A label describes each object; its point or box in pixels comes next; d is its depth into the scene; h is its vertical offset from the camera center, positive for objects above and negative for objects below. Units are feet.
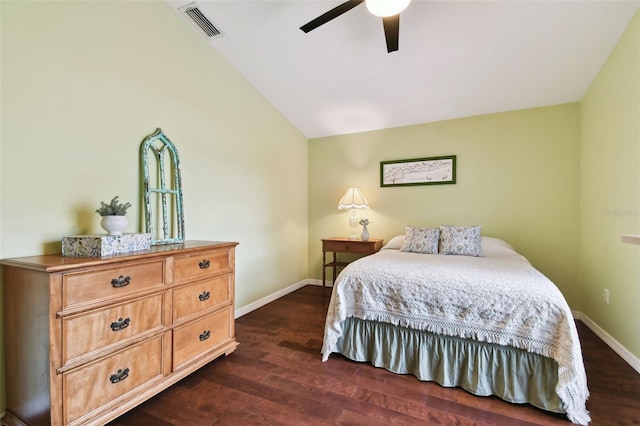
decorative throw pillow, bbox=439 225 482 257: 9.20 -1.03
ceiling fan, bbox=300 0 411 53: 5.29 +3.84
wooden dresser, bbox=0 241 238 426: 4.08 -1.96
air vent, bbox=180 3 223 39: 7.47 +5.27
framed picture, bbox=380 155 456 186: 11.46 +1.64
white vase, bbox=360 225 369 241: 11.89 -0.98
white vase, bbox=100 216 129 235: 5.36 -0.19
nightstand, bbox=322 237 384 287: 11.39 -1.47
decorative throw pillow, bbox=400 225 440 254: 9.75 -1.08
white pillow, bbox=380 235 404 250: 10.68 -1.26
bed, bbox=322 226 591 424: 5.15 -2.43
